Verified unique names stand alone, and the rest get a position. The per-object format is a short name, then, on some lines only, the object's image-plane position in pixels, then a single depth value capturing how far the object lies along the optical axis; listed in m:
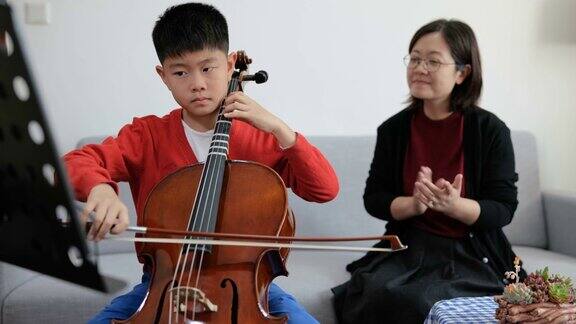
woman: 3.58
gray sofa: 3.62
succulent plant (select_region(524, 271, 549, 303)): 3.14
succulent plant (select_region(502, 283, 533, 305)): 3.13
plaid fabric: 3.25
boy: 3.22
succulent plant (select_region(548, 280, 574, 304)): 3.13
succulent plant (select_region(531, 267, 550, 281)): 3.17
